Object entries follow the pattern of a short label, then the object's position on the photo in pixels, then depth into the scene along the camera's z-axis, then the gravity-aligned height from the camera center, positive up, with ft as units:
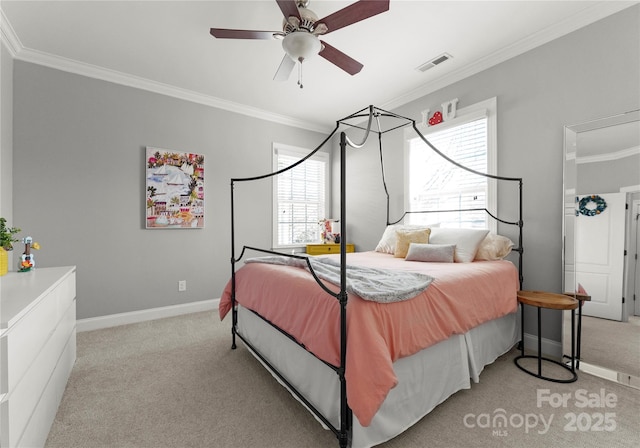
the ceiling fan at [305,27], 5.66 +4.07
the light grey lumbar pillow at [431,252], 8.75 -1.01
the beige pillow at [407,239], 10.06 -0.67
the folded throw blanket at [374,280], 4.83 -1.20
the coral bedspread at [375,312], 4.25 -1.78
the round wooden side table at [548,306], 6.84 -2.01
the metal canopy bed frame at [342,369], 4.54 -2.43
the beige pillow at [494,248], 8.61 -0.82
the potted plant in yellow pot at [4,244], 6.11 -0.57
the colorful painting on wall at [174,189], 11.29 +1.17
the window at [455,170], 9.91 +1.89
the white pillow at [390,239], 10.82 -0.74
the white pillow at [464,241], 8.65 -0.64
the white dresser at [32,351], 3.57 -2.04
